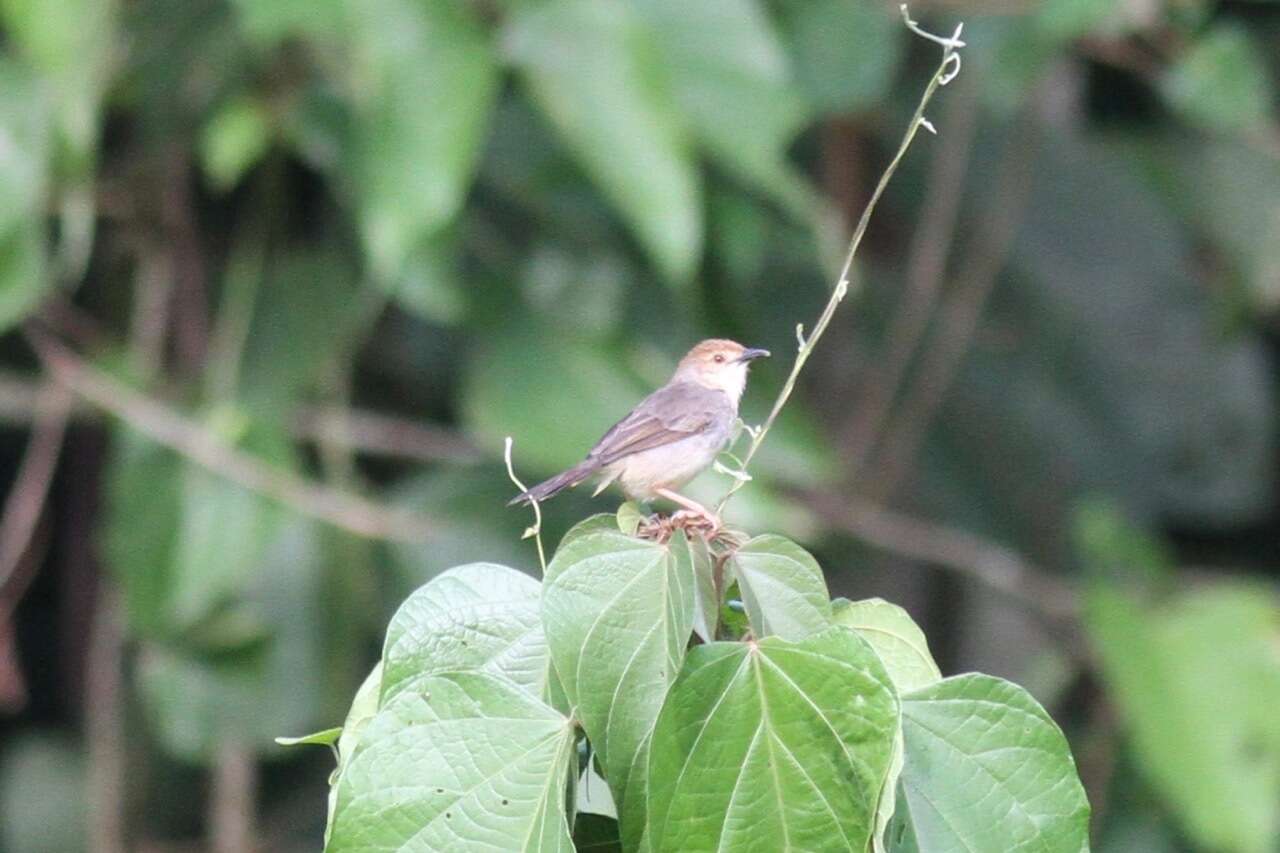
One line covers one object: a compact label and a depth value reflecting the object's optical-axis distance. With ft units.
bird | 20.48
